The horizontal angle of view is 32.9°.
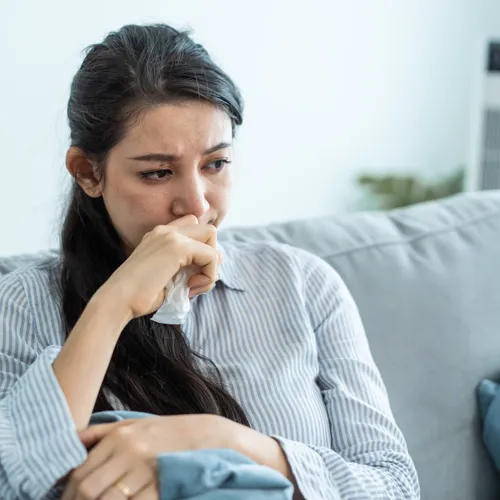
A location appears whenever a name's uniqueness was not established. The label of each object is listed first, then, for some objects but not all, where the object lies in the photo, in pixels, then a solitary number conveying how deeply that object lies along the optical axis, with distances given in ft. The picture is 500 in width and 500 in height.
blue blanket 3.00
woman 3.30
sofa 4.84
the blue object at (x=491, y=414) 4.84
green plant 9.89
